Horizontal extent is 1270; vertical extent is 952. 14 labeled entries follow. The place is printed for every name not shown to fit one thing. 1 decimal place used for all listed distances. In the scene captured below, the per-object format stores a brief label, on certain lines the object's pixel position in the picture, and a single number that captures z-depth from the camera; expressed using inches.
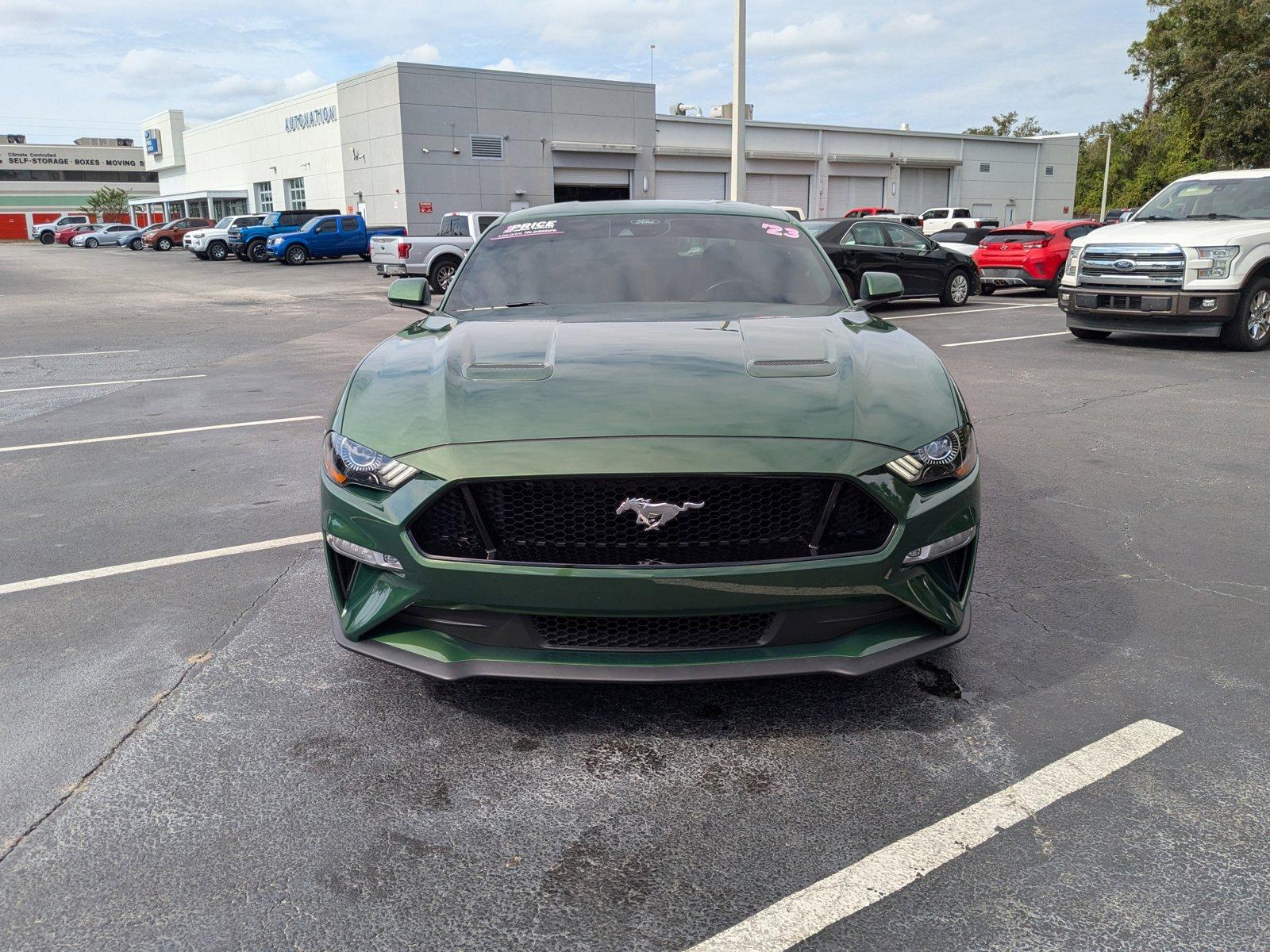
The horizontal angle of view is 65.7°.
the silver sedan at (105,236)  2150.6
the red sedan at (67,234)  2388.0
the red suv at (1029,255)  740.0
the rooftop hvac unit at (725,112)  2097.7
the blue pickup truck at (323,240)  1407.5
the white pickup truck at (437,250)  906.7
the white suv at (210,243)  1533.0
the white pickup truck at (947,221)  1207.6
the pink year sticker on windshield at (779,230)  185.0
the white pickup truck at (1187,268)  409.1
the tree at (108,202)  3453.0
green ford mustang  103.0
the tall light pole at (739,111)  811.4
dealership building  1606.8
